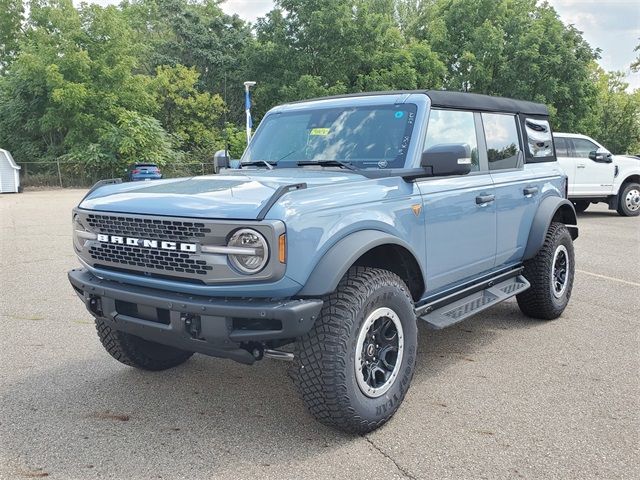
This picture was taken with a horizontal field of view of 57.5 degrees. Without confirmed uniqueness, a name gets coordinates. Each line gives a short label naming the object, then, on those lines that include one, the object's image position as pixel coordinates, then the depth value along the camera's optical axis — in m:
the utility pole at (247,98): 22.93
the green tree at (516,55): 33.53
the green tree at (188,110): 38.75
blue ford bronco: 2.88
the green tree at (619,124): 42.03
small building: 29.23
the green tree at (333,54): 33.94
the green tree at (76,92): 33.00
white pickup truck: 13.13
